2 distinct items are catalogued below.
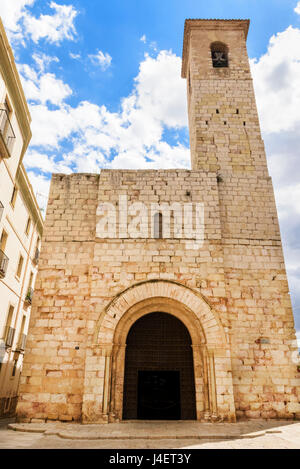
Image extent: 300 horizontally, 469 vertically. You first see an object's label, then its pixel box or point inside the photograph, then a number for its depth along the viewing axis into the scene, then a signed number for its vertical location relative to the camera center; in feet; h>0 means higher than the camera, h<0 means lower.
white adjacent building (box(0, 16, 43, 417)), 31.68 +17.91
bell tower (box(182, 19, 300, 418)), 25.16 +14.84
